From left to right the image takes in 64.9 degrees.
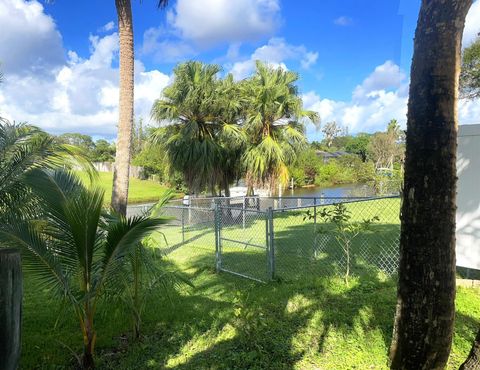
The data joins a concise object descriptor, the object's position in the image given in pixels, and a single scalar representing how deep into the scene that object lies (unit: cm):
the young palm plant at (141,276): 438
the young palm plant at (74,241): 343
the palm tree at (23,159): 449
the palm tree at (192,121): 1505
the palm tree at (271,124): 1564
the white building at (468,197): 566
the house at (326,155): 5744
